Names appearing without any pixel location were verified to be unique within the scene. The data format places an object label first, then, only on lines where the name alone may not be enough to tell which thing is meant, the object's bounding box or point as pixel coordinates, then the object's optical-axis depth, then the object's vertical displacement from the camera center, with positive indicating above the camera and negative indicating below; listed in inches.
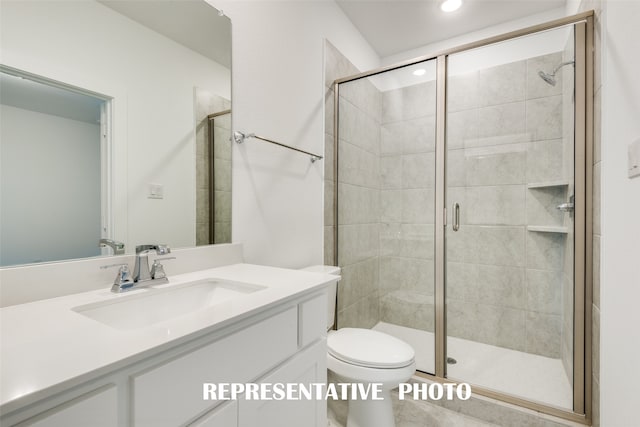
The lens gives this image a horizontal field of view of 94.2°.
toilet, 50.6 -27.1
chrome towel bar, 51.7 +13.3
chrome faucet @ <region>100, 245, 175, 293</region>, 33.6 -7.5
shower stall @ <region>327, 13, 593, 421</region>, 62.2 +0.6
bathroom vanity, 16.8 -10.6
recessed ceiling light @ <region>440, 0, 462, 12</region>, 81.3 +57.7
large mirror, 29.6 +10.3
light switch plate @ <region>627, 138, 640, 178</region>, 32.3 +6.1
